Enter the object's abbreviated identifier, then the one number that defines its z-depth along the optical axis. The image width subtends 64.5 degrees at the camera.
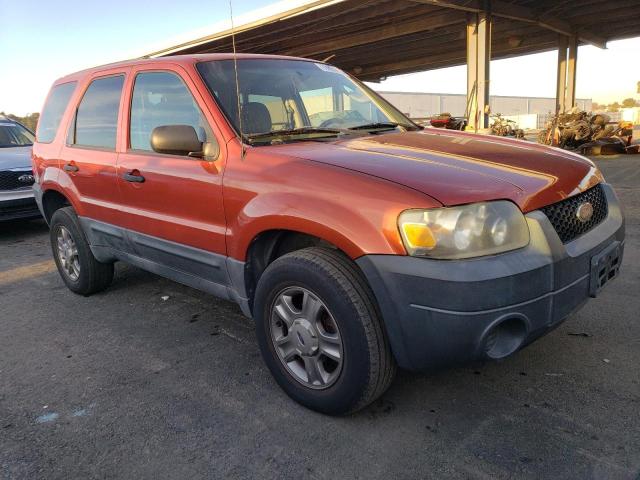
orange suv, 1.96
